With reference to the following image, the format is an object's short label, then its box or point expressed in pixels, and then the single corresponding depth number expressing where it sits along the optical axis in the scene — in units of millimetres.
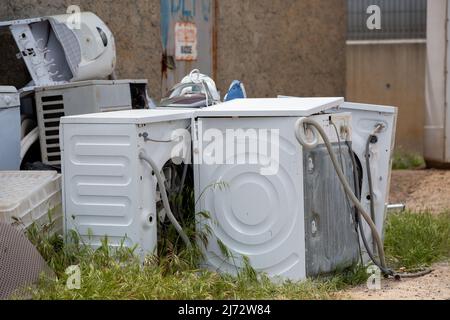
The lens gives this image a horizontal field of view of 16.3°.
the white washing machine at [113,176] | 8259
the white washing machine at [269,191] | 8457
